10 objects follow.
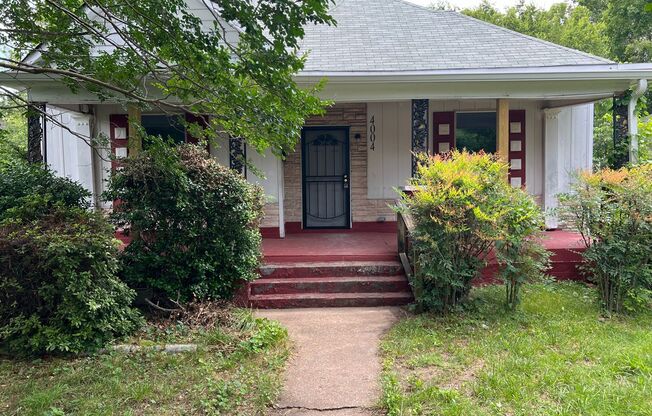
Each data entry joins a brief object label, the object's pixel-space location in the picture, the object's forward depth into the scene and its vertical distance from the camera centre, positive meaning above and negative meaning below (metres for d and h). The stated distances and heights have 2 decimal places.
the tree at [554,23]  19.67 +6.67
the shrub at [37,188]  5.43 -0.12
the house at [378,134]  8.05 +0.78
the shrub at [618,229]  5.11 -0.61
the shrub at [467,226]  4.86 -0.54
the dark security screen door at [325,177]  9.04 -0.02
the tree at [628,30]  20.31 +6.52
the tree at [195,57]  3.77 +1.15
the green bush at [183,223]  5.18 -0.52
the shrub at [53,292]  4.18 -1.03
